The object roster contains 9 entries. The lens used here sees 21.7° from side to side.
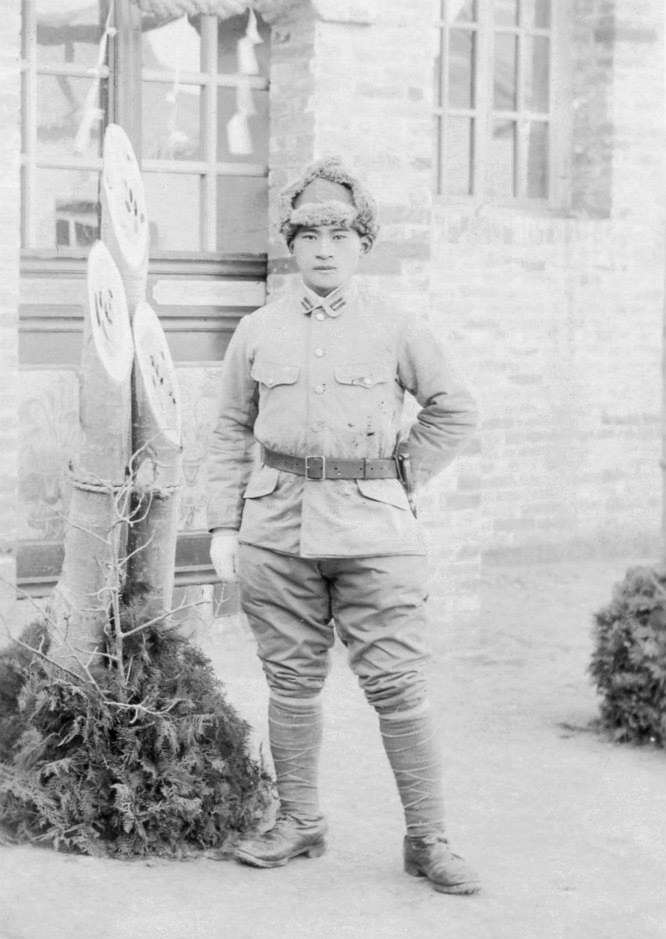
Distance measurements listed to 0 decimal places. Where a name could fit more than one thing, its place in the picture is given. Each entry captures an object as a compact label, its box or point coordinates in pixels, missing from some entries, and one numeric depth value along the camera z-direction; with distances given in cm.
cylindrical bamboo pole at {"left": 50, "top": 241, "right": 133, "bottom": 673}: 505
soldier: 470
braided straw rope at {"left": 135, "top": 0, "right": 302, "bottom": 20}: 777
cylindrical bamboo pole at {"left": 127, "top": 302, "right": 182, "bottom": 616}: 517
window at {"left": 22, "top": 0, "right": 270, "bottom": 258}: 769
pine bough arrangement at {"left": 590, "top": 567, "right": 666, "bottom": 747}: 632
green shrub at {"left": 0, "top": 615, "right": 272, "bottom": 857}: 490
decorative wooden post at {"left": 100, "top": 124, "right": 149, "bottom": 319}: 512
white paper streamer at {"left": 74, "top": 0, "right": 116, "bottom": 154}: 779
